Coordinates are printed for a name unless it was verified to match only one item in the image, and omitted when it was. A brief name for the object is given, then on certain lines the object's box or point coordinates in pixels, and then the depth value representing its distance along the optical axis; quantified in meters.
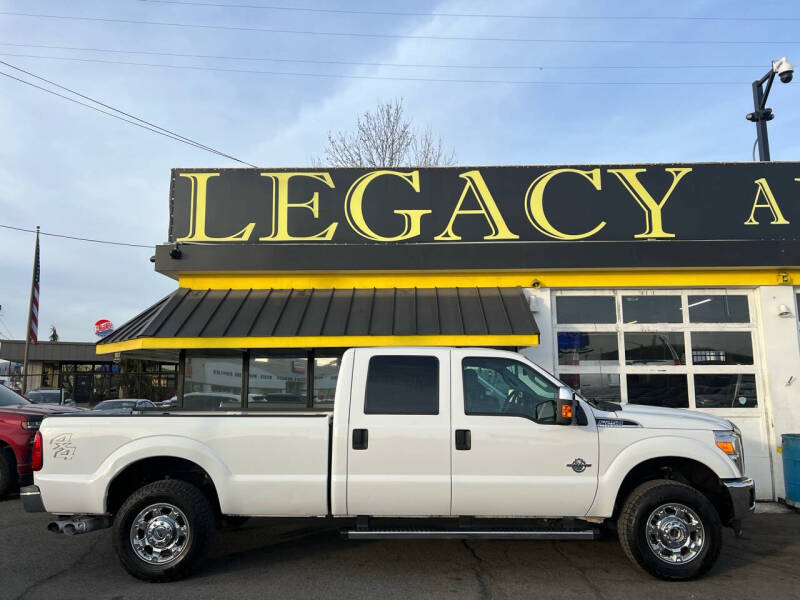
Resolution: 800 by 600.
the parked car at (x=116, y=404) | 18.39
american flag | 21.59
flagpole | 21.99
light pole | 12.31
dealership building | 9.33
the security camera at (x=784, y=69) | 11.26
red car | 9.02
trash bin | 8.66
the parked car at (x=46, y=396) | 22.16
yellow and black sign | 9.64
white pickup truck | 5.32
